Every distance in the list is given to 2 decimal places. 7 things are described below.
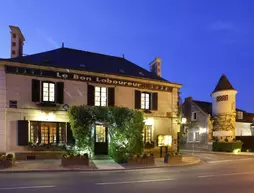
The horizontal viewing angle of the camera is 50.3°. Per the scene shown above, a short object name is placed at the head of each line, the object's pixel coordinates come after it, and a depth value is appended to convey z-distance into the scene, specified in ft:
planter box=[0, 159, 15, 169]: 43.42
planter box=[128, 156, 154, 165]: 51.49
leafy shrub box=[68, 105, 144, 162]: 52.90
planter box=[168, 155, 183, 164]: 55.47
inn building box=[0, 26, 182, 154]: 55.52
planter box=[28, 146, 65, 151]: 56.59
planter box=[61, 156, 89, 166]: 47.21
